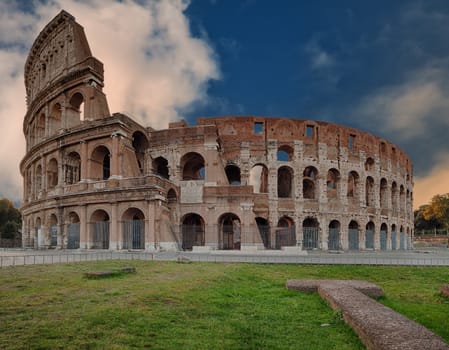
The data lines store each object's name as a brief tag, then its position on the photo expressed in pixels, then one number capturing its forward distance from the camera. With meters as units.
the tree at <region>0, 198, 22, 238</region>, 45.99
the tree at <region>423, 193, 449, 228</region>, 53.90
